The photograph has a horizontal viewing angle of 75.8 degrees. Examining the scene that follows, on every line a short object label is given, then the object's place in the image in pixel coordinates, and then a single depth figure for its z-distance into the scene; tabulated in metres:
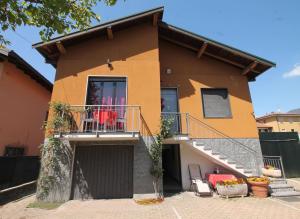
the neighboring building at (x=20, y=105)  9.78
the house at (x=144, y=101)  8.19
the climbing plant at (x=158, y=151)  7.88
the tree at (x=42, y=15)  4.63
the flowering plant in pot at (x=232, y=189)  7.75
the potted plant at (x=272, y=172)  8.73
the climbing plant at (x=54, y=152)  7.55
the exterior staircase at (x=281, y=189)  7.79
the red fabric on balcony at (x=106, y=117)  8.02
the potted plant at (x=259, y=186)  7.74
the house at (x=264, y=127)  24.51
